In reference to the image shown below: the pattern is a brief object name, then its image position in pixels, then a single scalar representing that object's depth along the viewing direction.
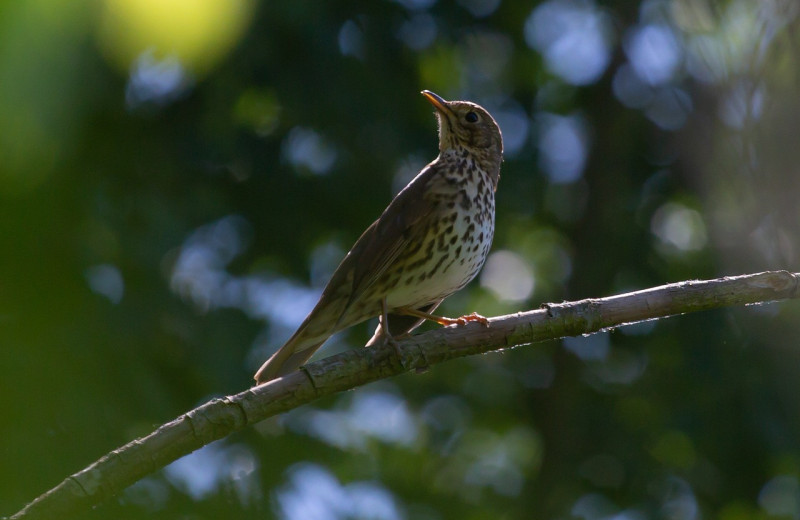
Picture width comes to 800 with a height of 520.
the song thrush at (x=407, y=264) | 8.73
